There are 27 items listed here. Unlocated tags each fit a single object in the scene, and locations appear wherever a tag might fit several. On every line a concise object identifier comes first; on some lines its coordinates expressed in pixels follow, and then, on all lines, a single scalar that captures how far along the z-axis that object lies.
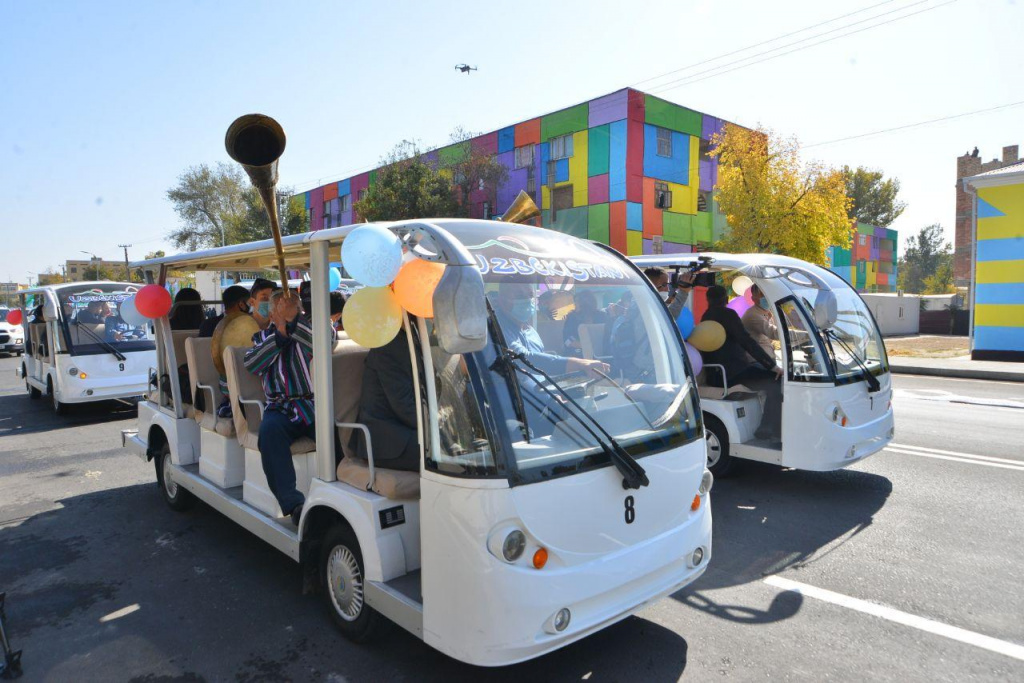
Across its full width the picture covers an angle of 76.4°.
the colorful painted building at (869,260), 44.00
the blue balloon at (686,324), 6.91
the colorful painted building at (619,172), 27.89
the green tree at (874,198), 68.12
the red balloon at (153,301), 5.50
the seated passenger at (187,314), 6.64
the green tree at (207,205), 47.31
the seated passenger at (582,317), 3.46
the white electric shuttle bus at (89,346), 10.74
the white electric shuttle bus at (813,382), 5.63
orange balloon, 2.80
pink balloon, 7.95
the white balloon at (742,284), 7.50
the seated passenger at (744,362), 6.58
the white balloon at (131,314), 6.17
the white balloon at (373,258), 2.86
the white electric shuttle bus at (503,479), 2.67
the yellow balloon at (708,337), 6.56
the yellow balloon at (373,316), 3.04
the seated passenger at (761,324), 6.80
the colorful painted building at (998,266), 18.38
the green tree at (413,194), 30.84
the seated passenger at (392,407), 3.45
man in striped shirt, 4.15
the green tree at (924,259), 79.12
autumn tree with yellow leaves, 21.70
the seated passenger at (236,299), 5.62
